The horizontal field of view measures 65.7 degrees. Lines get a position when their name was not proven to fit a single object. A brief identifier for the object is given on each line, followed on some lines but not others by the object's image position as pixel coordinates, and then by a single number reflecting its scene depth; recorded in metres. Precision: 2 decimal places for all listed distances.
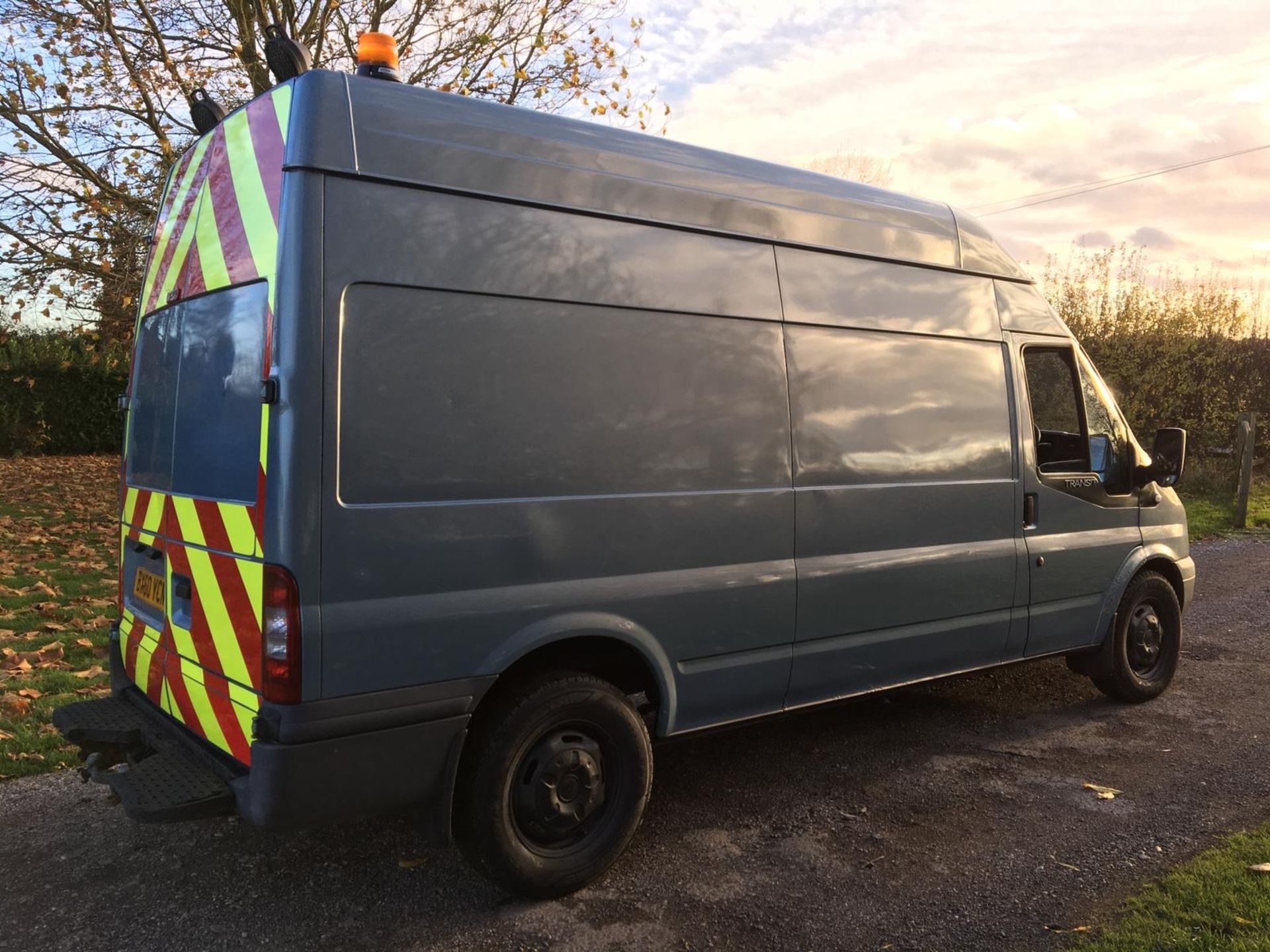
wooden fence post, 12.16
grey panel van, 2.89
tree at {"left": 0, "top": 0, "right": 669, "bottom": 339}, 9.88
